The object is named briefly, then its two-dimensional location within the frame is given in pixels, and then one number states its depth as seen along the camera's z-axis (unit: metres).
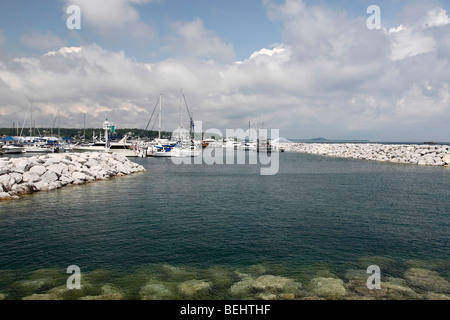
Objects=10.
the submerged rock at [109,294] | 10.70
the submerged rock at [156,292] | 10.88
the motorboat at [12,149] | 88.39
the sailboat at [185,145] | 90.75
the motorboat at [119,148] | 89.12
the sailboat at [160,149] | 90.38
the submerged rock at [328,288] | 11.20
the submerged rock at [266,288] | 11.11
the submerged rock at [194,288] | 11.22
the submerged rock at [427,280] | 11.79
